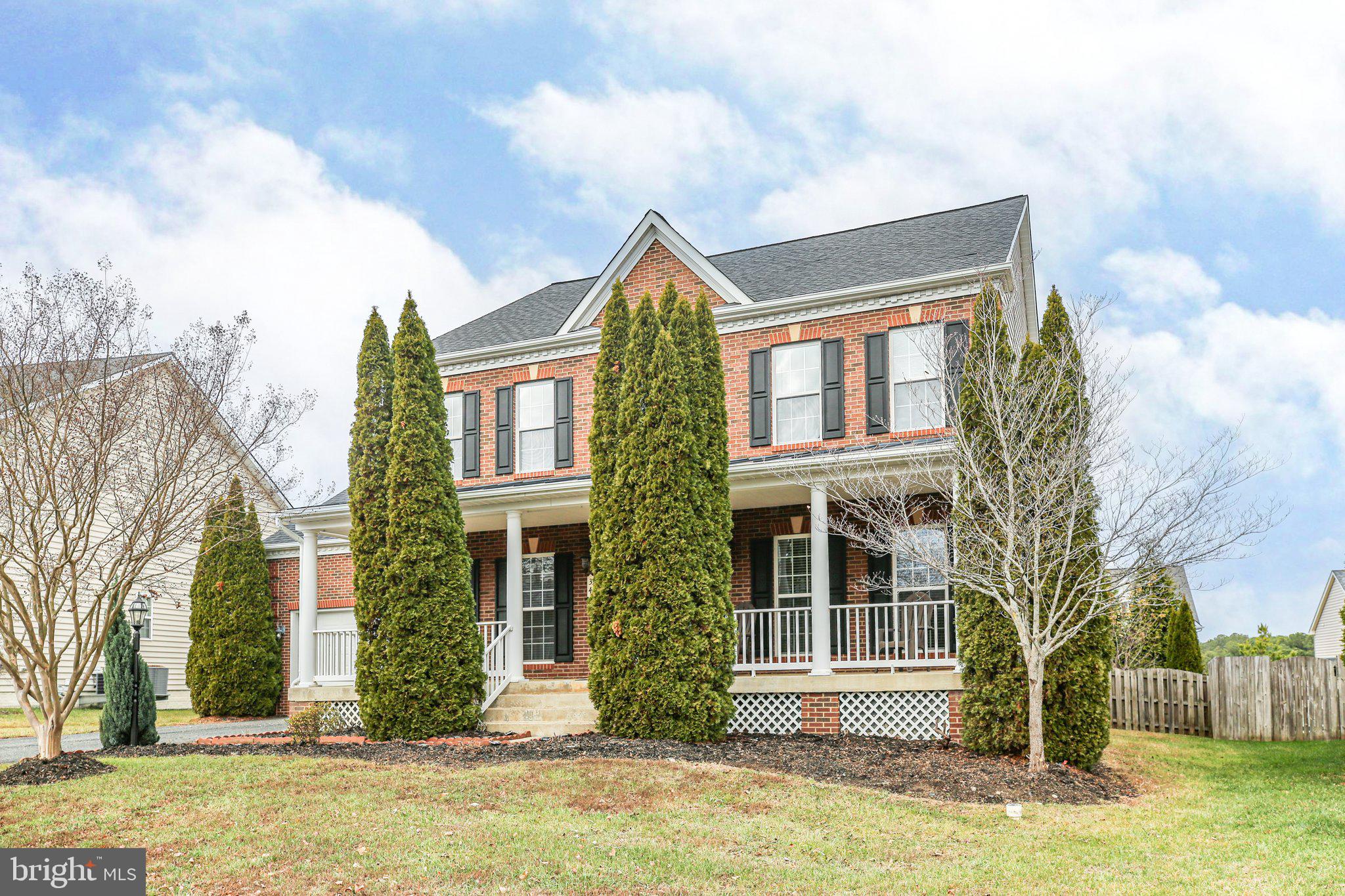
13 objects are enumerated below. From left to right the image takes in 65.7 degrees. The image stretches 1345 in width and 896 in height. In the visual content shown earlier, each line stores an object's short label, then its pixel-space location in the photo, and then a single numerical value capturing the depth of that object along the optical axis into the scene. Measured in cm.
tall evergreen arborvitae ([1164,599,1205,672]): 2097
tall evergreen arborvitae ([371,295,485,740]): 1350
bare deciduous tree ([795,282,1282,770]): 1107
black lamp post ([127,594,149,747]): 1338
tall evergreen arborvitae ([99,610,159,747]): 1359
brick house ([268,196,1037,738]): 1382
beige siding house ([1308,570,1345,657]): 4234
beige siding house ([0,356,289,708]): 2547
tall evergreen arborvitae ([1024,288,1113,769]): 1136
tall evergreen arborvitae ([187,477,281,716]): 2038
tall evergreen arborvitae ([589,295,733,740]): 1250
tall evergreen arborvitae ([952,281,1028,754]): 1160
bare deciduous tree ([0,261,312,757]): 1074
